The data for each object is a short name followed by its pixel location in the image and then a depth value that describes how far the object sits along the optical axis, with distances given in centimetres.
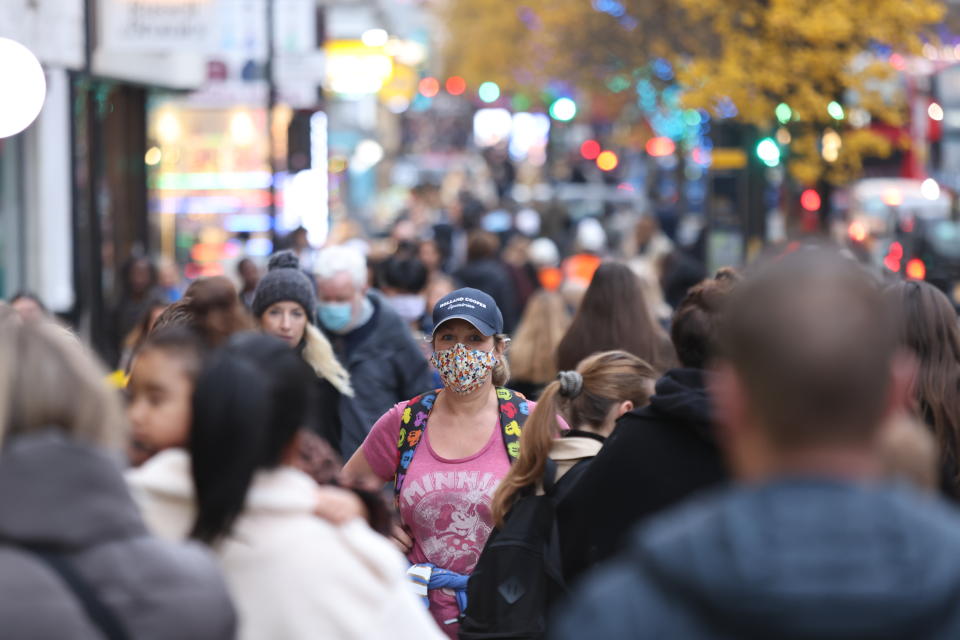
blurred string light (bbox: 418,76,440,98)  7438
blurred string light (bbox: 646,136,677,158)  5902
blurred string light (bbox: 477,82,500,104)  5831
